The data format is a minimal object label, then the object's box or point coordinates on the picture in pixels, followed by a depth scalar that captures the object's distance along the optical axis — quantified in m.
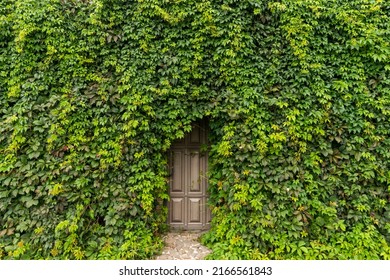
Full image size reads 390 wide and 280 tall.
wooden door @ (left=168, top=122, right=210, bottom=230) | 4.78
